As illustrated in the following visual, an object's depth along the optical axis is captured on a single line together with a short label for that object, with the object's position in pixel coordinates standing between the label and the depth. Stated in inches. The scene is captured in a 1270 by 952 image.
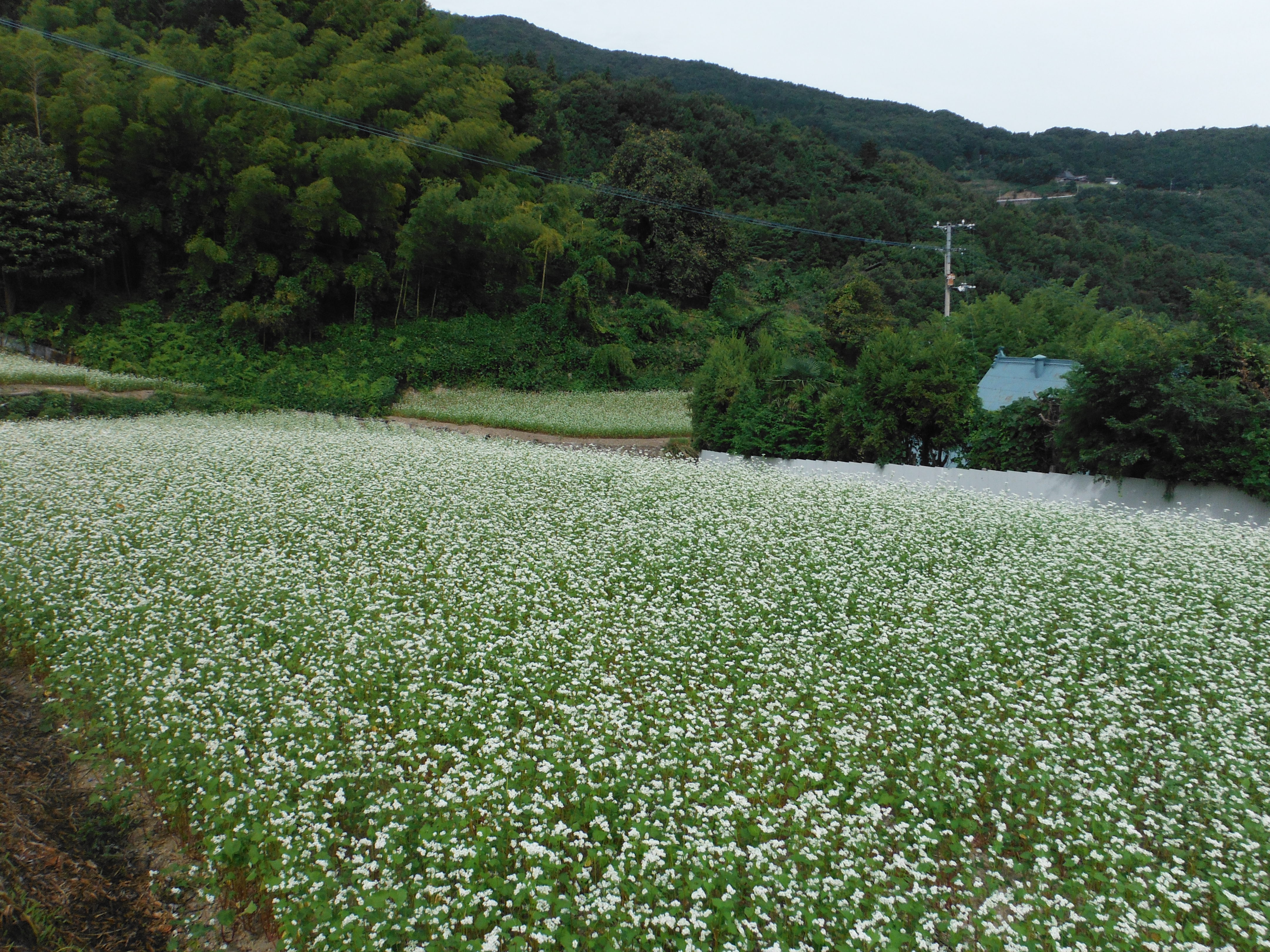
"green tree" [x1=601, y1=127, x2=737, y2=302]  1305.4
